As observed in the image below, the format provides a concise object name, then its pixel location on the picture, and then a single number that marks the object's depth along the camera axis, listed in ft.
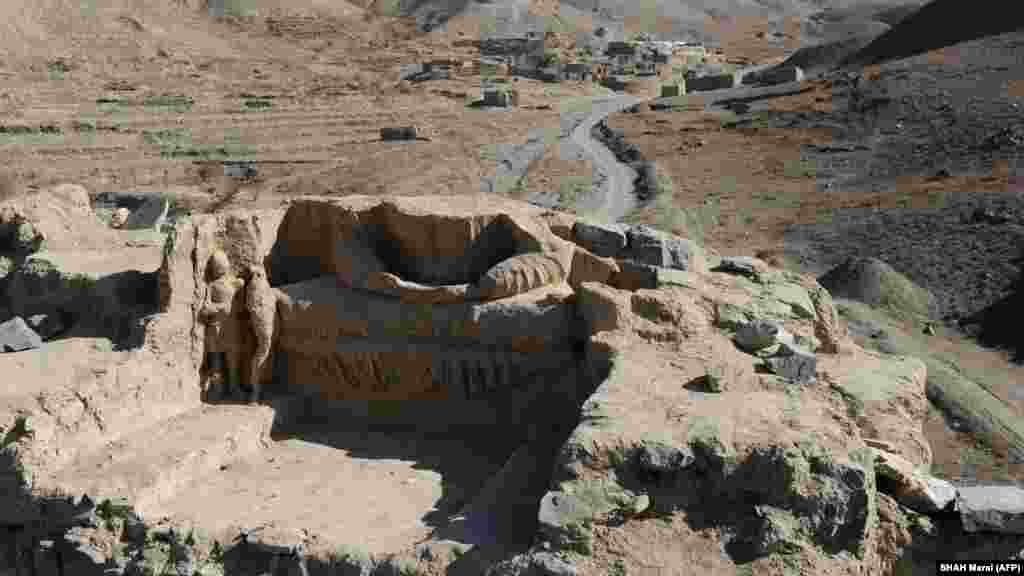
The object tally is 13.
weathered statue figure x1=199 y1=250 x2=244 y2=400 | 41.63
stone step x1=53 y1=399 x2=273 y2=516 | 34.12
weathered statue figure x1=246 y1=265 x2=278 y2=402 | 41.63
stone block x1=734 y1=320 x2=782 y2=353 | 36.89
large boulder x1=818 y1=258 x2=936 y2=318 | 74.28
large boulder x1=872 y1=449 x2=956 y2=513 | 29.96
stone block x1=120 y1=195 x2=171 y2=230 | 67.50
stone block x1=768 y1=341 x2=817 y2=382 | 34.86
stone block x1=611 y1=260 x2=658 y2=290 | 40.78
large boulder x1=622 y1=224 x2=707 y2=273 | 42.80
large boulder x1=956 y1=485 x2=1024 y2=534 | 29.12
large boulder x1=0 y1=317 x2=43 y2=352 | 41.65
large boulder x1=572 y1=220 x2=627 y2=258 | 43.16
